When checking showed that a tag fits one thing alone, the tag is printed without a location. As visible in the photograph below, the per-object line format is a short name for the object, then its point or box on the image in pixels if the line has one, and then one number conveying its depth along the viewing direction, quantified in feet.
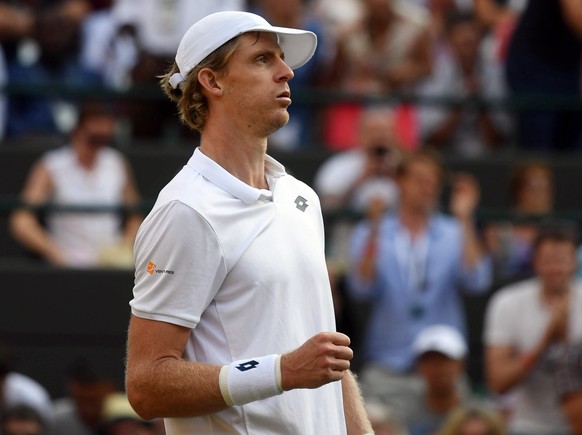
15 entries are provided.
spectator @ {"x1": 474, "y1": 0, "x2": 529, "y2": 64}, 74.18
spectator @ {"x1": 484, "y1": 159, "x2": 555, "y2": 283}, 61.11
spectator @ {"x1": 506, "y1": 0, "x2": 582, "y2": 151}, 66.54
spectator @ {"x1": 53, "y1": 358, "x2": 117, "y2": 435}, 52.70
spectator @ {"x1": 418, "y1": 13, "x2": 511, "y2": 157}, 73.05
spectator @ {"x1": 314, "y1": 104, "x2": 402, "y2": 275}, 60.95
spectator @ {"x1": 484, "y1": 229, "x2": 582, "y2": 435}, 51.39
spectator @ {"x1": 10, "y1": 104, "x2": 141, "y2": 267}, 61.82
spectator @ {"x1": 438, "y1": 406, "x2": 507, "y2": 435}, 48.16
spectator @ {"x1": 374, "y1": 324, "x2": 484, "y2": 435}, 52.44
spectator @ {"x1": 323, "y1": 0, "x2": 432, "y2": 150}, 70.69
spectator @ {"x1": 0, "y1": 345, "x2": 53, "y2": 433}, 51.01
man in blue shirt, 55.42
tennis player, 23.36
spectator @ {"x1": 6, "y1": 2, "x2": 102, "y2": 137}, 73.20
